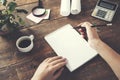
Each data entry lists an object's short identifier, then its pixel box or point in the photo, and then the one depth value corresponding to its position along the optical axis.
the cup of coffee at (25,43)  1.20
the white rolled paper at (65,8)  1.35
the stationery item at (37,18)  1.36
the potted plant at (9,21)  1.15
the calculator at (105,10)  1.32
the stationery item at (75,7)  1.35
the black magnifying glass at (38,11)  1.37
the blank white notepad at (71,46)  1.17
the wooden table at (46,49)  1.15
